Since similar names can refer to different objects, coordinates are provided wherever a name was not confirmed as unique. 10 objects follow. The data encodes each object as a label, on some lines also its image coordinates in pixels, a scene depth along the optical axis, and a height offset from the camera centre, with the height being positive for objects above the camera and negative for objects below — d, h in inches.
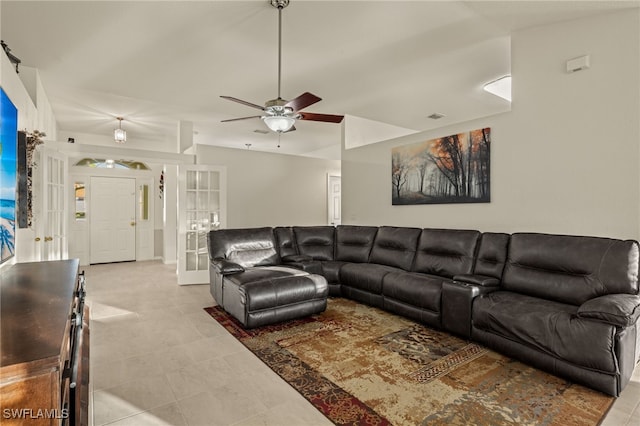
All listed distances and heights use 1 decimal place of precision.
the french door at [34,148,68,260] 149.1 +3.8
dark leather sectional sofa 85.7 -27.6
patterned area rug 76.1 -46.9
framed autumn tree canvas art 148.3 +21.1
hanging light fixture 223.0 +54.0
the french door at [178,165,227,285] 212.7 -0.1
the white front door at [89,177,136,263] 285.9 -4.1
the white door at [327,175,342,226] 315.0 +13.4
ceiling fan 114.7 +39.1
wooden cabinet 33.8 -15.8
